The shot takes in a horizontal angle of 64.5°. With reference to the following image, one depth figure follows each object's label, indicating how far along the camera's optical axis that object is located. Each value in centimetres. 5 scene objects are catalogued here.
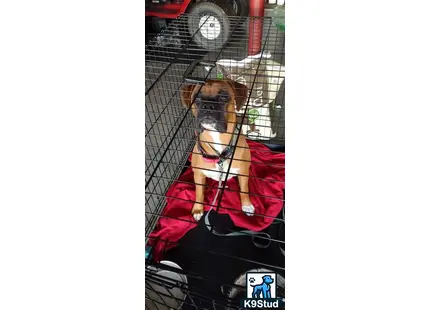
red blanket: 132
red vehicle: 164
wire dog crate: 98
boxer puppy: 120
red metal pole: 158
